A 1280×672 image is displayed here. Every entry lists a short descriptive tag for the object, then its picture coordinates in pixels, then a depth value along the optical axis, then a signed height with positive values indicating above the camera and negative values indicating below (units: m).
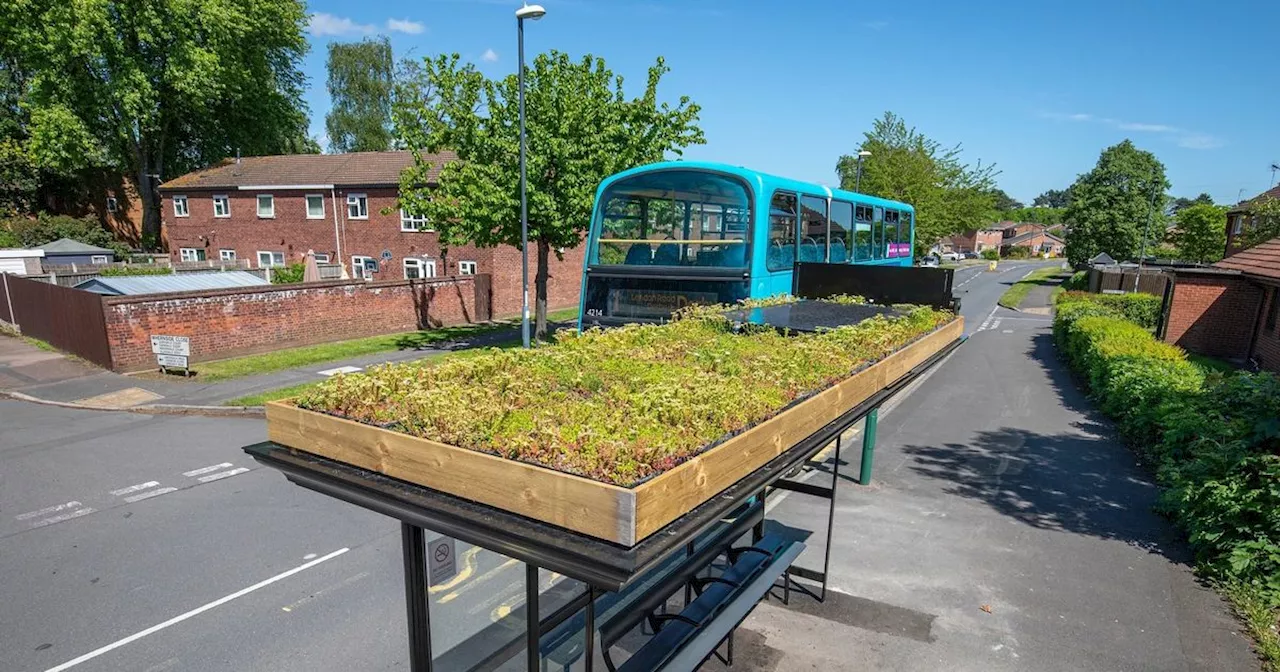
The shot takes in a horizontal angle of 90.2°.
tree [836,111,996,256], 33.16 +2.51
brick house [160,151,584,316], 25.97 -0.18
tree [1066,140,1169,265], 45.94 +2.10
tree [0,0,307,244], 30.23 +7.35
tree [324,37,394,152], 48.50 +9.90
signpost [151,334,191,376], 13.85 -2.85
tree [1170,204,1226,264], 44.34 -0.05
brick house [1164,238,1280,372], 17.25 -2.16
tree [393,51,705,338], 14.80 +1.91
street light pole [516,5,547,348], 12.34 +1.11
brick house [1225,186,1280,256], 30.09 +0.71
